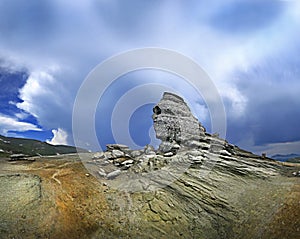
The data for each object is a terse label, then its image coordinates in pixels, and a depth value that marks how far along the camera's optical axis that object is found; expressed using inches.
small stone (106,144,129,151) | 1727.2
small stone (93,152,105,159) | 1593.5
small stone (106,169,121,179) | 1287.9
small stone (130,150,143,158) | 1555.9
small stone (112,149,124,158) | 1573.6
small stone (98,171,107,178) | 1295.4
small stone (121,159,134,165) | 1405.5
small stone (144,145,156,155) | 1519.2
